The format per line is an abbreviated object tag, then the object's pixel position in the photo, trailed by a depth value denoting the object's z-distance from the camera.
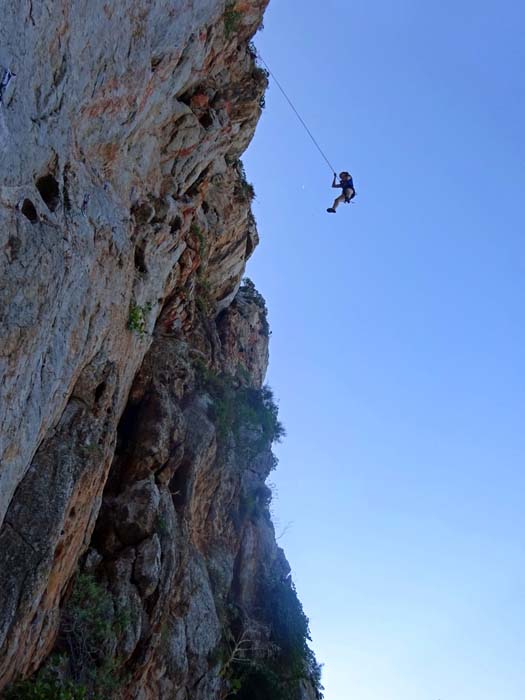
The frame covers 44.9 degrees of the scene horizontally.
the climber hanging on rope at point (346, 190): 21.41
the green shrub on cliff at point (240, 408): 20.83
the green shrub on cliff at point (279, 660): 18.44
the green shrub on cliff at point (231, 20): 16.99
